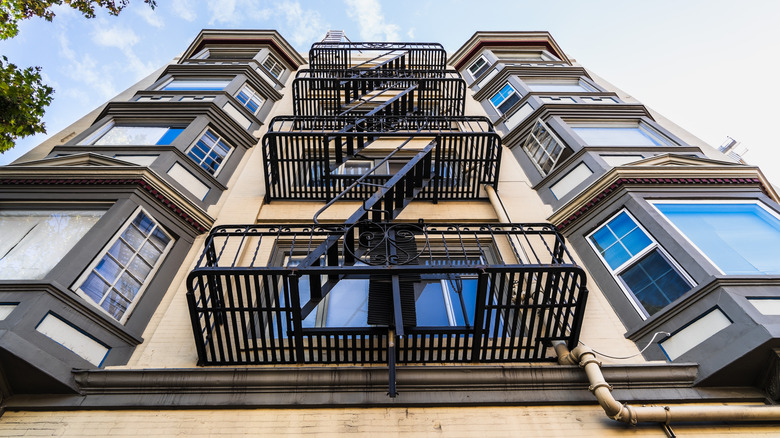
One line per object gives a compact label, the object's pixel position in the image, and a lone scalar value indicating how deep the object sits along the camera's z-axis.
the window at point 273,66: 19.33
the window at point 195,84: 14.34
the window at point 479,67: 19.27
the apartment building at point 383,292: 5.35
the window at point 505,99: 14.85
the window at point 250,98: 14.42
